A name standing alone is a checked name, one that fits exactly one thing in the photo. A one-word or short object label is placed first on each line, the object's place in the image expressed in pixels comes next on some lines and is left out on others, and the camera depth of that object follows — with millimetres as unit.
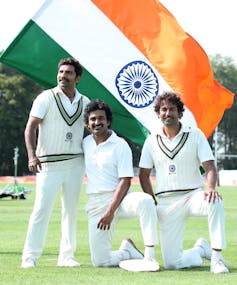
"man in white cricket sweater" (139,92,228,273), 8656
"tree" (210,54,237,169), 76500
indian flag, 10383
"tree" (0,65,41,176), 63938
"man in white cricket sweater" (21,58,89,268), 8750
